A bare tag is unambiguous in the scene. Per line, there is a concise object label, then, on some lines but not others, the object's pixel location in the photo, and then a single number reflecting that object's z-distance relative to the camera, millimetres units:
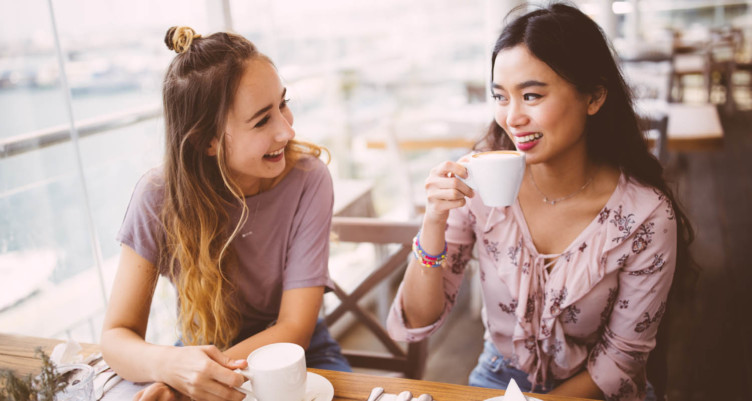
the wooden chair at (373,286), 1718
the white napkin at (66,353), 1191
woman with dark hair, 1225
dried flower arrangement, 856
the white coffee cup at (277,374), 905
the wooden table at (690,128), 3002
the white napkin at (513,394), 925
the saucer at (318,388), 999
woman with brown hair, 1308
